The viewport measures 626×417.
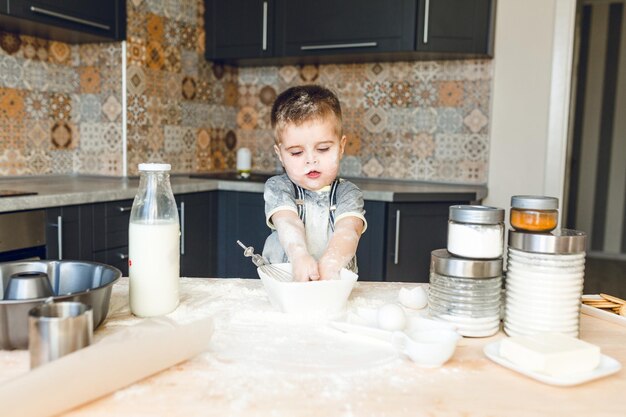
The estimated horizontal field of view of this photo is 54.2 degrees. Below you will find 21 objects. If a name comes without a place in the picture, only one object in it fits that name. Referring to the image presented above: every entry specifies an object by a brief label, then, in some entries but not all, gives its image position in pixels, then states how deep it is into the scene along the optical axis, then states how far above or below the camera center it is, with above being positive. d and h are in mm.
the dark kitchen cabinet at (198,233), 2754 -379
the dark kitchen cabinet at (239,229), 2896 -358
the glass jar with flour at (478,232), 911 -107
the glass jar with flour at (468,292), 914 -201
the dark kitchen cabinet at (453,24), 2840 +632
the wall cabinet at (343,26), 2889 +638
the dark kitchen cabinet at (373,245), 2570 -367
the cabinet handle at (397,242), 2572 -352
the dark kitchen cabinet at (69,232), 2086 -295
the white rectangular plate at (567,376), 753 -265
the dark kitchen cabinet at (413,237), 2578 -334
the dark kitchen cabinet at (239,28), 3215 +670
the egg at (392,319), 912 -240
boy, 1317 -19
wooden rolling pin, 597 -238
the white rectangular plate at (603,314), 1043 -261
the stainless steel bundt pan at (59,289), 801 -210
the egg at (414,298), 1103 -251
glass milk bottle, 972 -148
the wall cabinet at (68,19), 2318 +520
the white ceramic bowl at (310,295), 995 -228
